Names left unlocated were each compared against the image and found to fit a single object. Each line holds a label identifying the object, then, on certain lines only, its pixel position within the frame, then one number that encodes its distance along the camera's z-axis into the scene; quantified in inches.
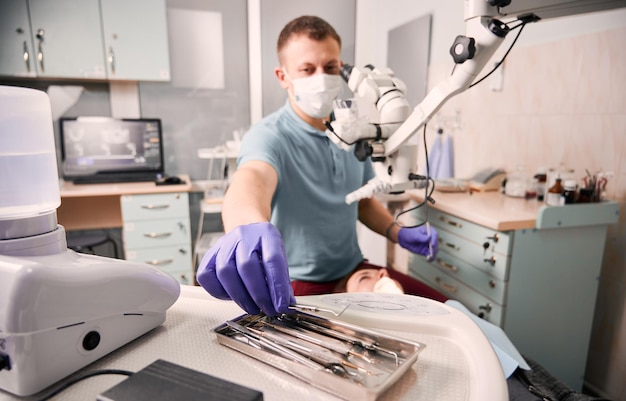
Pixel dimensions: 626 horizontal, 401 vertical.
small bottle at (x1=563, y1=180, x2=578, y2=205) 62.2
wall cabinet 99.0
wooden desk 102.0
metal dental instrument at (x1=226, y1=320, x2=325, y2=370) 18.7
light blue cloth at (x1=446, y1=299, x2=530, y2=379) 34.1
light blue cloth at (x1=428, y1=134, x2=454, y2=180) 98.7
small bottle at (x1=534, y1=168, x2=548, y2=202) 72.5
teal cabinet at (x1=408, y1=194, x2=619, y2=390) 59.9
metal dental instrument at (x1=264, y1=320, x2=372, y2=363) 20.0
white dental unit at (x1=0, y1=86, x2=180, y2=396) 17.3
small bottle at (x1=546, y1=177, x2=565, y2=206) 62.5
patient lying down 33.7
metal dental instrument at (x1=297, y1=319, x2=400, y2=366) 20.2
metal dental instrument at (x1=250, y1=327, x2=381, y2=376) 18.9
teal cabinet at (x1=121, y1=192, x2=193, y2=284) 102.3
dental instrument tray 17.5
